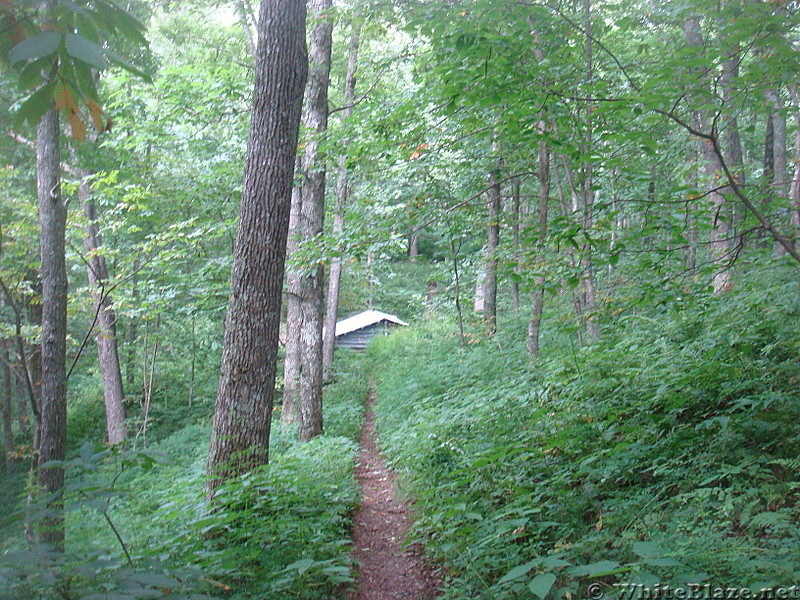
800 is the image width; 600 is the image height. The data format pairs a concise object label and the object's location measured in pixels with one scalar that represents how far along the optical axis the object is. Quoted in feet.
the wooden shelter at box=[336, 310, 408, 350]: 89.66
